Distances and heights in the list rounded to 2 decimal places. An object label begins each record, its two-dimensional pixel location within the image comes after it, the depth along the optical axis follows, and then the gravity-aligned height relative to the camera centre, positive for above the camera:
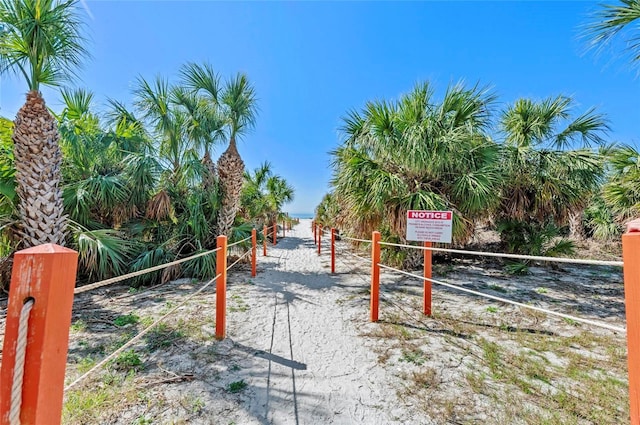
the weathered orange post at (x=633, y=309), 0.87 -0.23
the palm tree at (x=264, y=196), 9.98 +1.65
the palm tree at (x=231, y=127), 6.02 +2.41
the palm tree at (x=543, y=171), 5.73 +1.53
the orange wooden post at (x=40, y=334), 0.79 -0.36
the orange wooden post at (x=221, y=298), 2.94 -0.81
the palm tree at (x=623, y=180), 5.26 +1.31
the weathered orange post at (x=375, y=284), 3.42 -0.68
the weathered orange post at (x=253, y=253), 5.84 -0.58
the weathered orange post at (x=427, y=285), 3.44 -0.68
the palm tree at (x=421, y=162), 4.85 +1.46
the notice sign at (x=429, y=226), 3.56 +0.13
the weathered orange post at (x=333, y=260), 6.33 -0.71
